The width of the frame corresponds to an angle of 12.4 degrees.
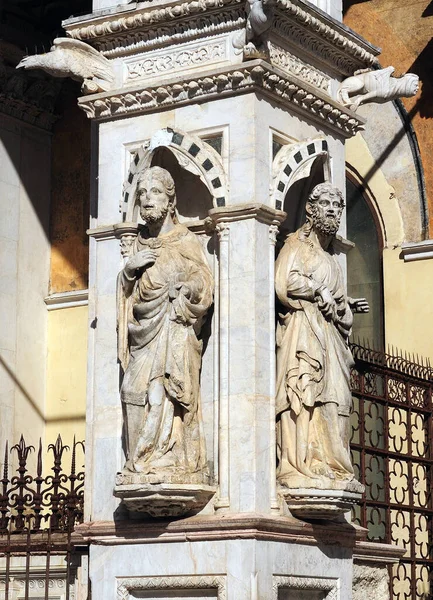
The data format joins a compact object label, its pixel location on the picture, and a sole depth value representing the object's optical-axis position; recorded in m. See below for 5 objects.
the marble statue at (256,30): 12.65
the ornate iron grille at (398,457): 15.43
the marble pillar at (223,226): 12.43
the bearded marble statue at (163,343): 12.43
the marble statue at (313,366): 12.71
